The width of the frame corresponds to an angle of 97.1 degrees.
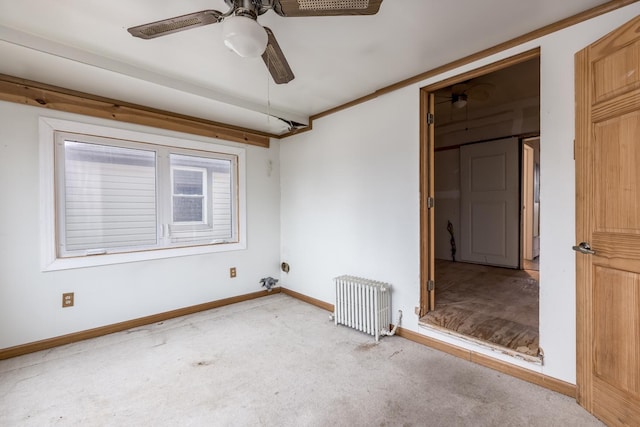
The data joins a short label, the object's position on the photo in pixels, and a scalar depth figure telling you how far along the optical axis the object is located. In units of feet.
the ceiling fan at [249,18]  4.19
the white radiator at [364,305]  8.56
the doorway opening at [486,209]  8.05
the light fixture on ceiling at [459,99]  10.82
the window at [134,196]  8.57
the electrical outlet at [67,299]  8.47
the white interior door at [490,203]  13.80
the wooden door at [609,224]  4.69
